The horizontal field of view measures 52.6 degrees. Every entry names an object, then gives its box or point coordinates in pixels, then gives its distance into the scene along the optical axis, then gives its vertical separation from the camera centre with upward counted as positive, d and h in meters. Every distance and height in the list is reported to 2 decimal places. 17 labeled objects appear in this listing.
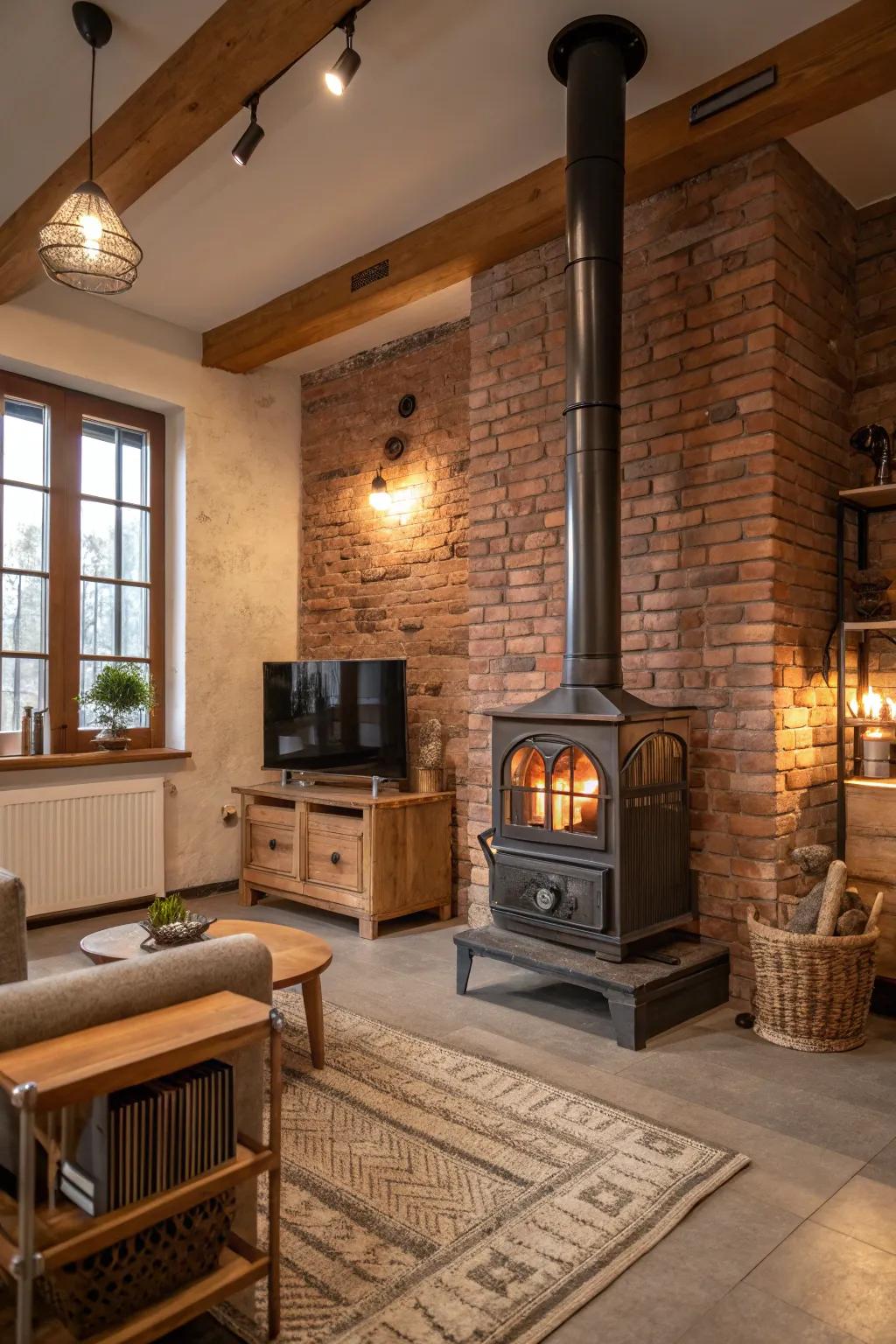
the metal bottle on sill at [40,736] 4.40 -0.25
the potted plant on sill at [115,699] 4.52 -0.08
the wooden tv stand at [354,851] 4.14 -0.81
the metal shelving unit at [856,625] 3.25 +0.19
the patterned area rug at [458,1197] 1.62 -1.12
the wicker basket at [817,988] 2.75 -0.95
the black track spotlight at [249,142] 2.97 +1.79
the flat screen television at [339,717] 4.44 -0.18
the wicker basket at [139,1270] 1.31 -0.89
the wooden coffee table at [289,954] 2.53 -0.80
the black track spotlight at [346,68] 2.63 +1.80
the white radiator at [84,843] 4.21 -0.77
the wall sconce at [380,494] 4.95 +1.02
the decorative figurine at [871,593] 3.35 +0.32
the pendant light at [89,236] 2.58 +1.29
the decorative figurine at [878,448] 3.36 +0.86
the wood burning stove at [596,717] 2.87 -0.12
